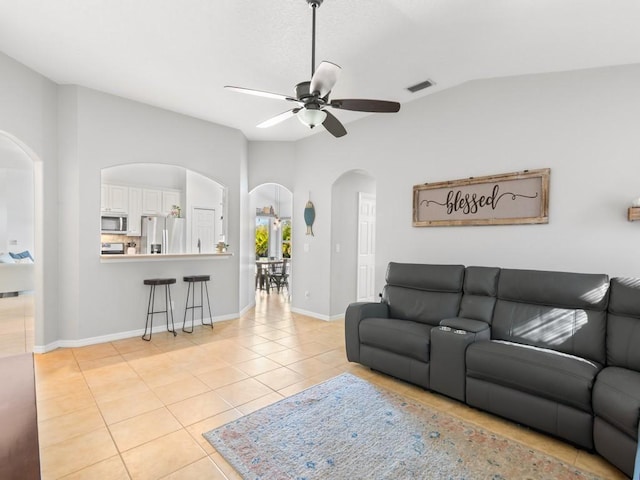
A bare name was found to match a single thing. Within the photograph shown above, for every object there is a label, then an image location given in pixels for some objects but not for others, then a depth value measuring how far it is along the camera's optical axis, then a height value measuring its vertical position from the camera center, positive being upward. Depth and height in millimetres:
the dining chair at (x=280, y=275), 8477 -1009
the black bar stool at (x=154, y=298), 4520 -912
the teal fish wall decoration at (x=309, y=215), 5824 +366
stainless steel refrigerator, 5414 +12
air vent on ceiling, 3838 +1783
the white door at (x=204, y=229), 6410 +117
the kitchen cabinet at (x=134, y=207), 6688 +547
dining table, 8370 -897
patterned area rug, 1996 -1398
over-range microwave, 6367 +198
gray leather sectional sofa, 2145 -876
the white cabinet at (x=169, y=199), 7008 +746
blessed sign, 3373 +421
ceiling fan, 2279 +1051
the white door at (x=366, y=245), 6094 -155
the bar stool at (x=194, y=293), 4887 -896
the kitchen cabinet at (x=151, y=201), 6797 +678
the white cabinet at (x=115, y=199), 6395 +691
